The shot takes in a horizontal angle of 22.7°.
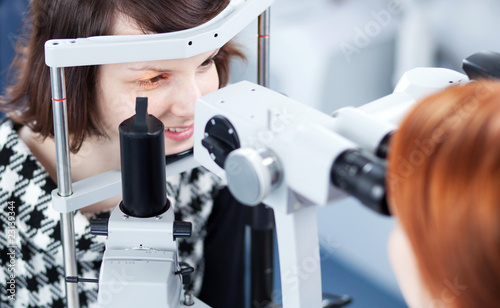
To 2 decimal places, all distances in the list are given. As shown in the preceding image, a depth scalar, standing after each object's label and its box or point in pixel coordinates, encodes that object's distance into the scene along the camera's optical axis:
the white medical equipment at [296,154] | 1.15
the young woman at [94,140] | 1.55
